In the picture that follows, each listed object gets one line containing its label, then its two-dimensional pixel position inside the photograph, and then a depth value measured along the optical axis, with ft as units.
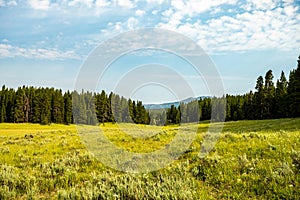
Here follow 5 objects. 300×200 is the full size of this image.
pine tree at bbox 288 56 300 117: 182.31
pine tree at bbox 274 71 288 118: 233.14
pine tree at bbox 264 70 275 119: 247.72
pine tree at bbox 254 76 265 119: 254.68
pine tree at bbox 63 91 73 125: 311.47
